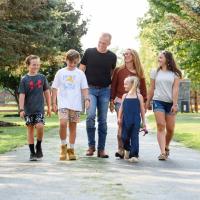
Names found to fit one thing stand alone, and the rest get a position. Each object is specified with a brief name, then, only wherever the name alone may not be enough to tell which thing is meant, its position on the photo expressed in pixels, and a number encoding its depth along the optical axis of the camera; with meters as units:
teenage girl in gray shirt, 11.20
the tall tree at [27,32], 24.14
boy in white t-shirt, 10.90
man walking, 11.23
